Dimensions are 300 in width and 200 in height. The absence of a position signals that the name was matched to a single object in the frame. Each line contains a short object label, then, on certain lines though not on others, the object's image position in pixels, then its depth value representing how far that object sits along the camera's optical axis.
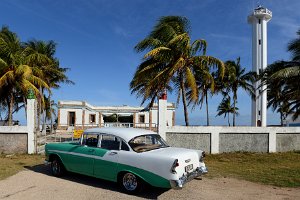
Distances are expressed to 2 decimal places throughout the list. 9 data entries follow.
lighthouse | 27.38
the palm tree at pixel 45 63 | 16.54
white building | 26.03
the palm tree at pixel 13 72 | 13.90
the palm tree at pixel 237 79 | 23.05
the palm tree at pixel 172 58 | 11.37
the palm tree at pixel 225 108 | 33.86
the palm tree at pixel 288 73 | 11.83
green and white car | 4.85
